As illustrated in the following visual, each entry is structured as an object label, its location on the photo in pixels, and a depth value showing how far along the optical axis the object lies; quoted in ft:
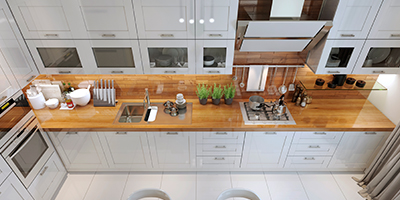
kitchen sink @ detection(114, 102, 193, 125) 9.16
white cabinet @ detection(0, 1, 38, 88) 6.93
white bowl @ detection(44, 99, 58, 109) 9.42
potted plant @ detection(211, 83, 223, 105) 9.73
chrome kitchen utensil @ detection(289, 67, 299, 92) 9.68
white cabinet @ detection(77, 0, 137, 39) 7.09
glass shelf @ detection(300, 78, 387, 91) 9.37
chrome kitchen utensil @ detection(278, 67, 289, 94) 9.68
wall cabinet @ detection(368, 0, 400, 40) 7.05
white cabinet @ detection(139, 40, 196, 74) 7.87
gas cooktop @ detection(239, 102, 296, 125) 9.04
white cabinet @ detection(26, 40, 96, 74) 7.82
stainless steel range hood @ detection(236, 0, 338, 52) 7.02
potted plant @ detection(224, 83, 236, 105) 9.77
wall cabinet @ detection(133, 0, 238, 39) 7.10
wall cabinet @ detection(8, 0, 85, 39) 7.07
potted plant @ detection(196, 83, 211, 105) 9.77
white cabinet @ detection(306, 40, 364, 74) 7.80
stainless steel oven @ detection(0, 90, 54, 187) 7.23
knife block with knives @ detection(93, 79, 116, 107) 9.95
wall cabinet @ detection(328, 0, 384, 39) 7.02
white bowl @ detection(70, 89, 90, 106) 9.59
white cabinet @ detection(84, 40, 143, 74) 7.86
